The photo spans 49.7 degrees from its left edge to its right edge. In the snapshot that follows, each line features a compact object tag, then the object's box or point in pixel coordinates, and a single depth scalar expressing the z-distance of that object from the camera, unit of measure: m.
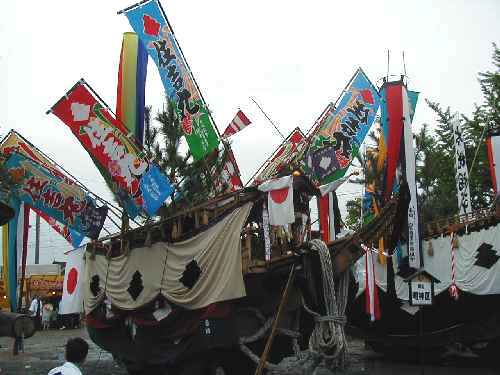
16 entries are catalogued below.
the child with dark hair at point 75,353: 4.97
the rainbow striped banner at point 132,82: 13.38
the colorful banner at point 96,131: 11.12
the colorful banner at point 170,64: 11.75
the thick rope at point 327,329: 9.41
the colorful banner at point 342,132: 12.74
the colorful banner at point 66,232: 13.99
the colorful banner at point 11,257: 13.82
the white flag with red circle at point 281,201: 9.63
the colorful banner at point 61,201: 12.72
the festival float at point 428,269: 12.23
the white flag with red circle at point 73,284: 12.86
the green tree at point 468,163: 22.66
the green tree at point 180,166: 13.45
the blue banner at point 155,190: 10.41
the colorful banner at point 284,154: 12.91
